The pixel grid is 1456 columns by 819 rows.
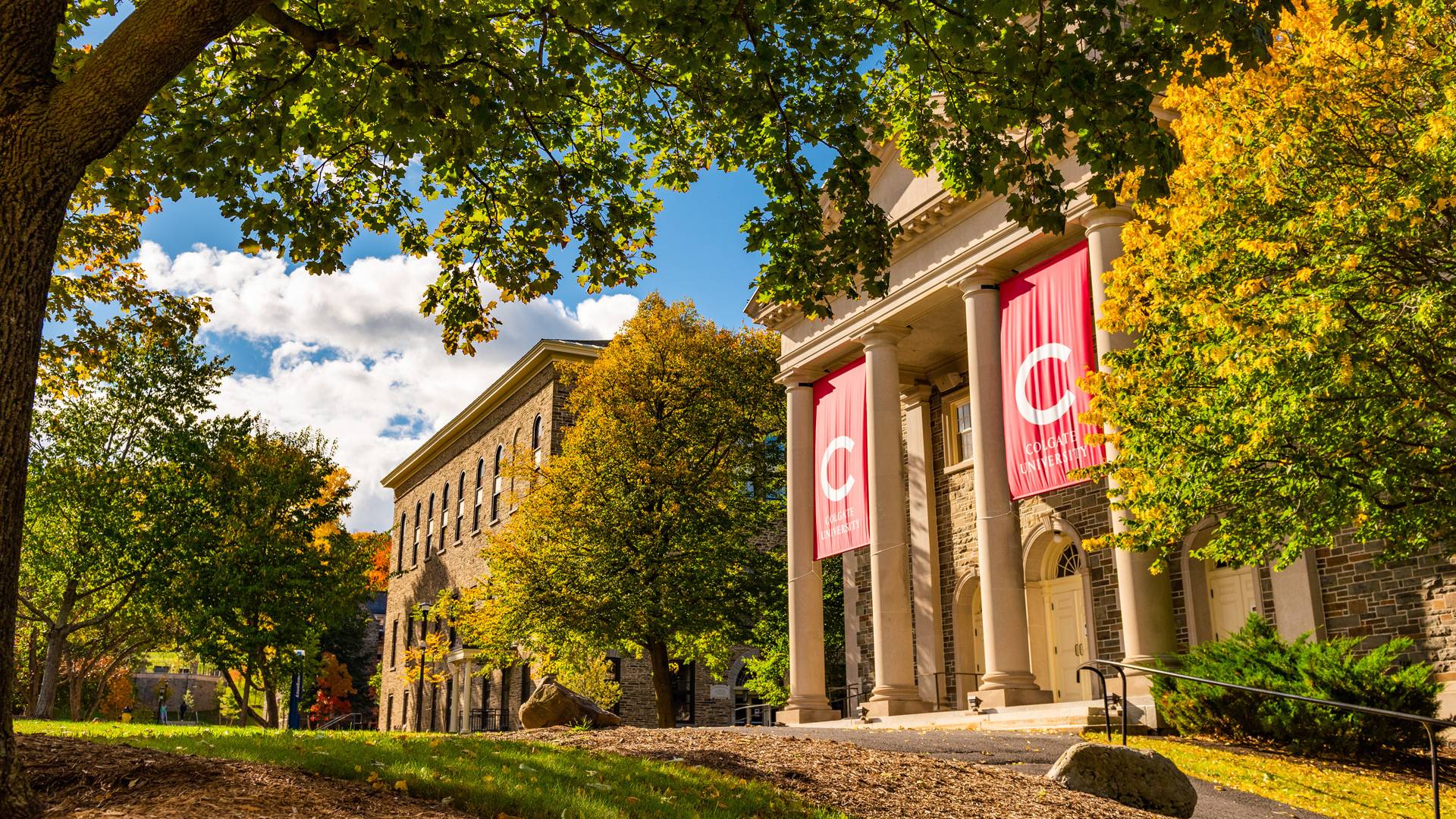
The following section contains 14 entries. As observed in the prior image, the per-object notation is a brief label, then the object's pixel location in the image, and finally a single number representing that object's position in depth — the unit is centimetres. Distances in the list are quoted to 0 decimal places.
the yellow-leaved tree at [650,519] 2709
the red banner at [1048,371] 1783
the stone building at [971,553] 1672
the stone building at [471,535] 3659
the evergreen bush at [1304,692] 1266
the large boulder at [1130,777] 999
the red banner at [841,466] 2364
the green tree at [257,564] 2962
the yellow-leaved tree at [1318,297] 1135
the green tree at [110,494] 2828
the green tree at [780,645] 3169
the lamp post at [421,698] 4548
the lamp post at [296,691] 3019
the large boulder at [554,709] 1622
